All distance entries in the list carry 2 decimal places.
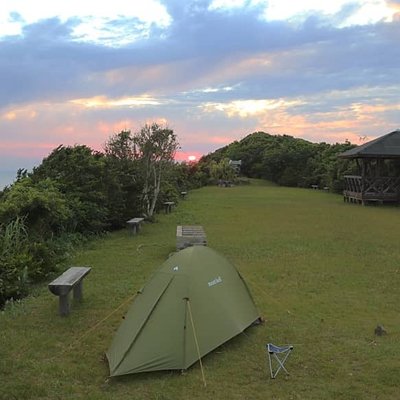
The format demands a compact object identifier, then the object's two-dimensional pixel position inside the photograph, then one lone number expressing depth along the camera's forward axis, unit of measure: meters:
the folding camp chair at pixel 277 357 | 4.93
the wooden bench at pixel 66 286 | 6.64
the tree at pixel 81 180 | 14.27
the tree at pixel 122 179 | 16.11
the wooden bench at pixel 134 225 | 14.81
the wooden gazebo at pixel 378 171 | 26.28
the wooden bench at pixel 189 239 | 10.91
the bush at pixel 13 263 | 7.83
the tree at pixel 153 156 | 17.62
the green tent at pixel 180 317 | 4.98
